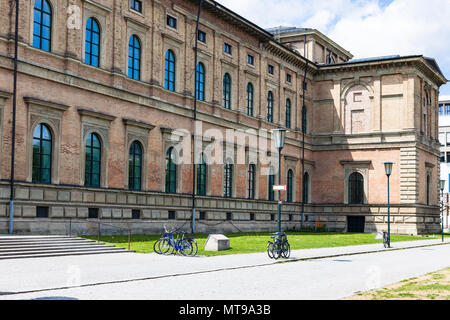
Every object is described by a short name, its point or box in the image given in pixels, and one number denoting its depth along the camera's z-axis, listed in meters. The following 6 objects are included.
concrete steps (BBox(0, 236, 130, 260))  22.23
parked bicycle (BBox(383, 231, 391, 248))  33.96
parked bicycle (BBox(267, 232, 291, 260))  23.29
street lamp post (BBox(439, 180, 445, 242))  46.89
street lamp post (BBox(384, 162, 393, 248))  35.94
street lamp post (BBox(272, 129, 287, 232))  25.36
